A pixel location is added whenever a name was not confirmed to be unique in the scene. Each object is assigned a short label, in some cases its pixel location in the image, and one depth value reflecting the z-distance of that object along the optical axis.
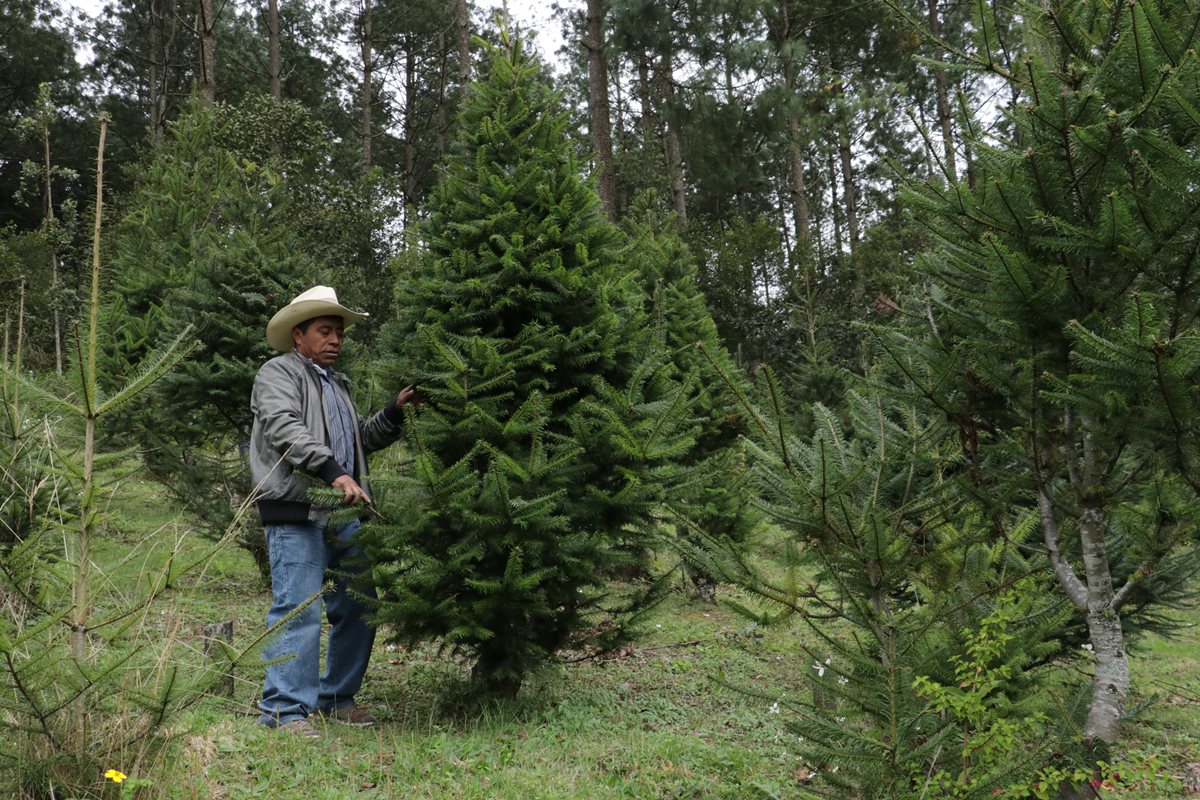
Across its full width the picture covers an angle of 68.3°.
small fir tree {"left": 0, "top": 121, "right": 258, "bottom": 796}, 2.71
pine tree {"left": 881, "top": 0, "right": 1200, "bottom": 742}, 2.86
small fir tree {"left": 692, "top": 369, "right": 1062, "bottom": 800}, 2.85
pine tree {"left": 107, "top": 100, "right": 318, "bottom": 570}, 7.48
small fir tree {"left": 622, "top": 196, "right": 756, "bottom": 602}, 9.03
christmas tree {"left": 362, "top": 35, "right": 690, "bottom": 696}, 4.36
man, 4.36
